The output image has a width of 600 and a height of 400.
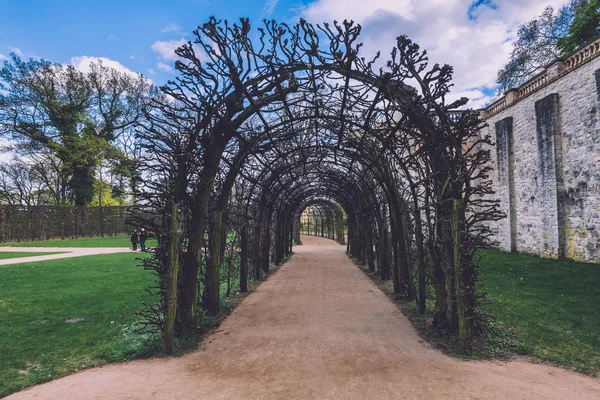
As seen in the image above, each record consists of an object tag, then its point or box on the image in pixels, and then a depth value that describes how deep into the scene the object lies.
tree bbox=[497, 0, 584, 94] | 16.62
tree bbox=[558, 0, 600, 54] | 13.34
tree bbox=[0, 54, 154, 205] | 21.28
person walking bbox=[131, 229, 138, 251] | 15.27
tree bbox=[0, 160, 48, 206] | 27.83
